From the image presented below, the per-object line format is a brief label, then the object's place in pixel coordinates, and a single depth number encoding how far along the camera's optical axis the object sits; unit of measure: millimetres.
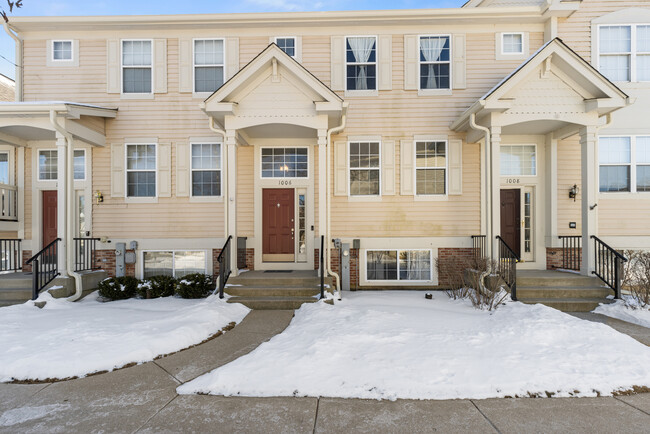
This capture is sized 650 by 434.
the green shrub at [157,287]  7449
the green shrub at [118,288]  7359
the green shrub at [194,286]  7320
